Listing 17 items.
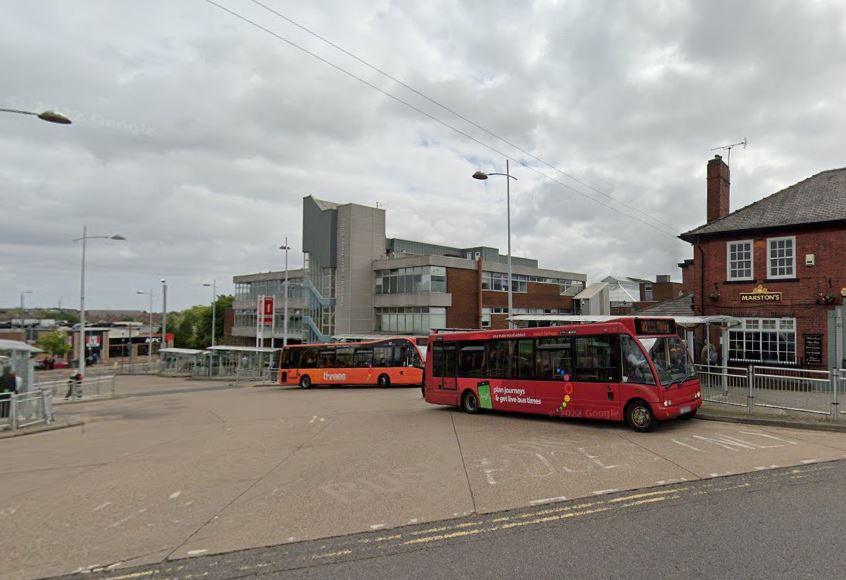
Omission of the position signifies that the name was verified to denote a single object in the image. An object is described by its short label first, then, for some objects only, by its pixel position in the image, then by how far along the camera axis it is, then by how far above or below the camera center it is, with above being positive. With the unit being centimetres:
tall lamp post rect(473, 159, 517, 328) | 2369 +610
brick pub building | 1841 +190
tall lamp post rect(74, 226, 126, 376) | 2917 -134
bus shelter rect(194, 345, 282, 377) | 4000 -391
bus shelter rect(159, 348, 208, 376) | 4680 -458
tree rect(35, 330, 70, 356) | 7188 -439
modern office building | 4450 +296
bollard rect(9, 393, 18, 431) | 1448 -282
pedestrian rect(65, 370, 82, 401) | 2614 -400
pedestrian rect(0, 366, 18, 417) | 1576 -224
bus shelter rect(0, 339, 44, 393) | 1753 -177
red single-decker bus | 1145 -136
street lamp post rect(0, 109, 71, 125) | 1046 +402
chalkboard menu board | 1834 -103
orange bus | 2647 -263
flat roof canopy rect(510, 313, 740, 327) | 1639 -1
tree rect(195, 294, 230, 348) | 8143 -111
